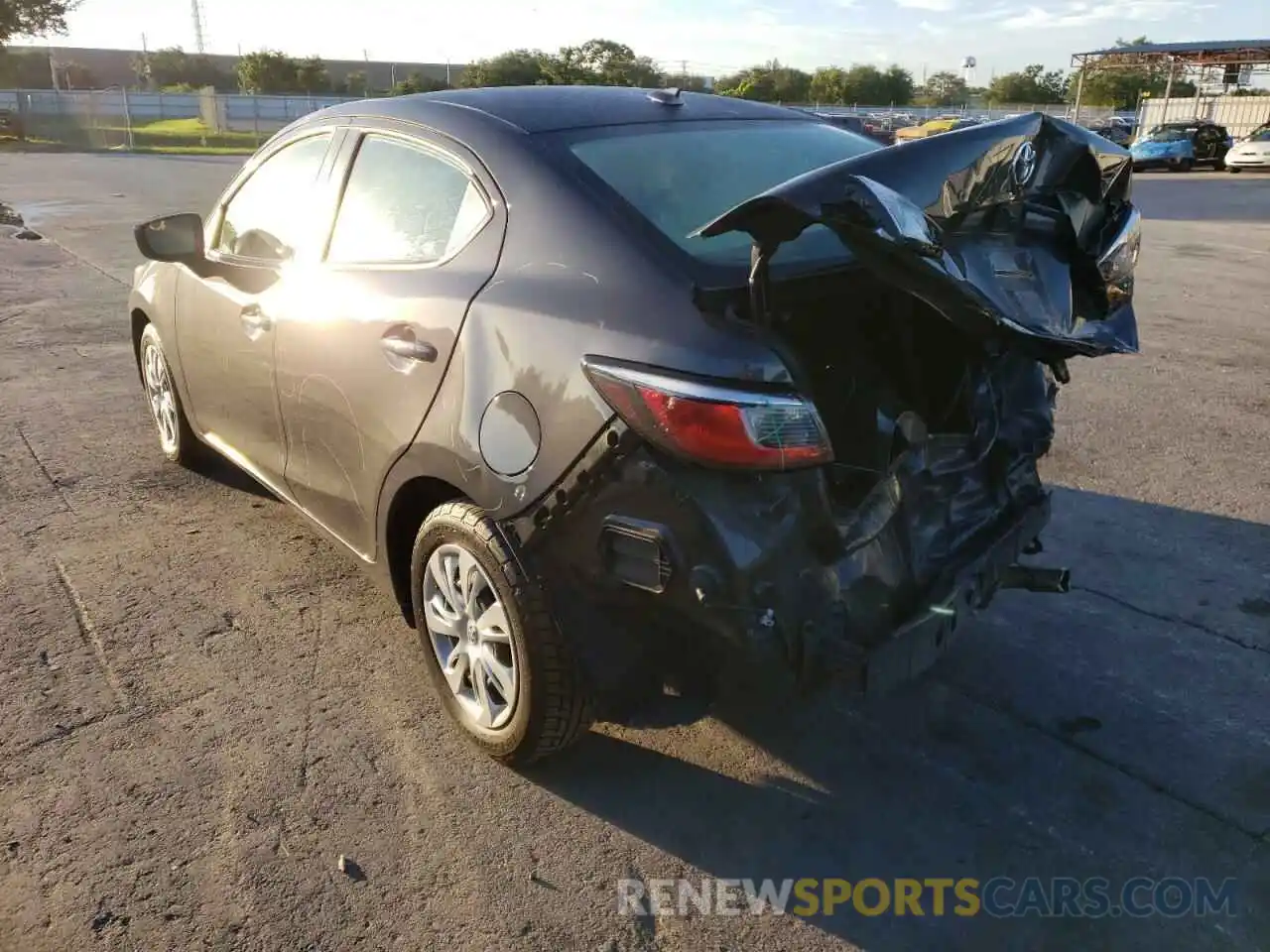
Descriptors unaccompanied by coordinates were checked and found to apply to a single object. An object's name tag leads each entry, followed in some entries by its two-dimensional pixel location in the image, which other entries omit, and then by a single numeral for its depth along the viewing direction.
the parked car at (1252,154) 28.64
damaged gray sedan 2.32
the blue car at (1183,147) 31.22
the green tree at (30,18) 49.97
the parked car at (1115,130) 38.70
